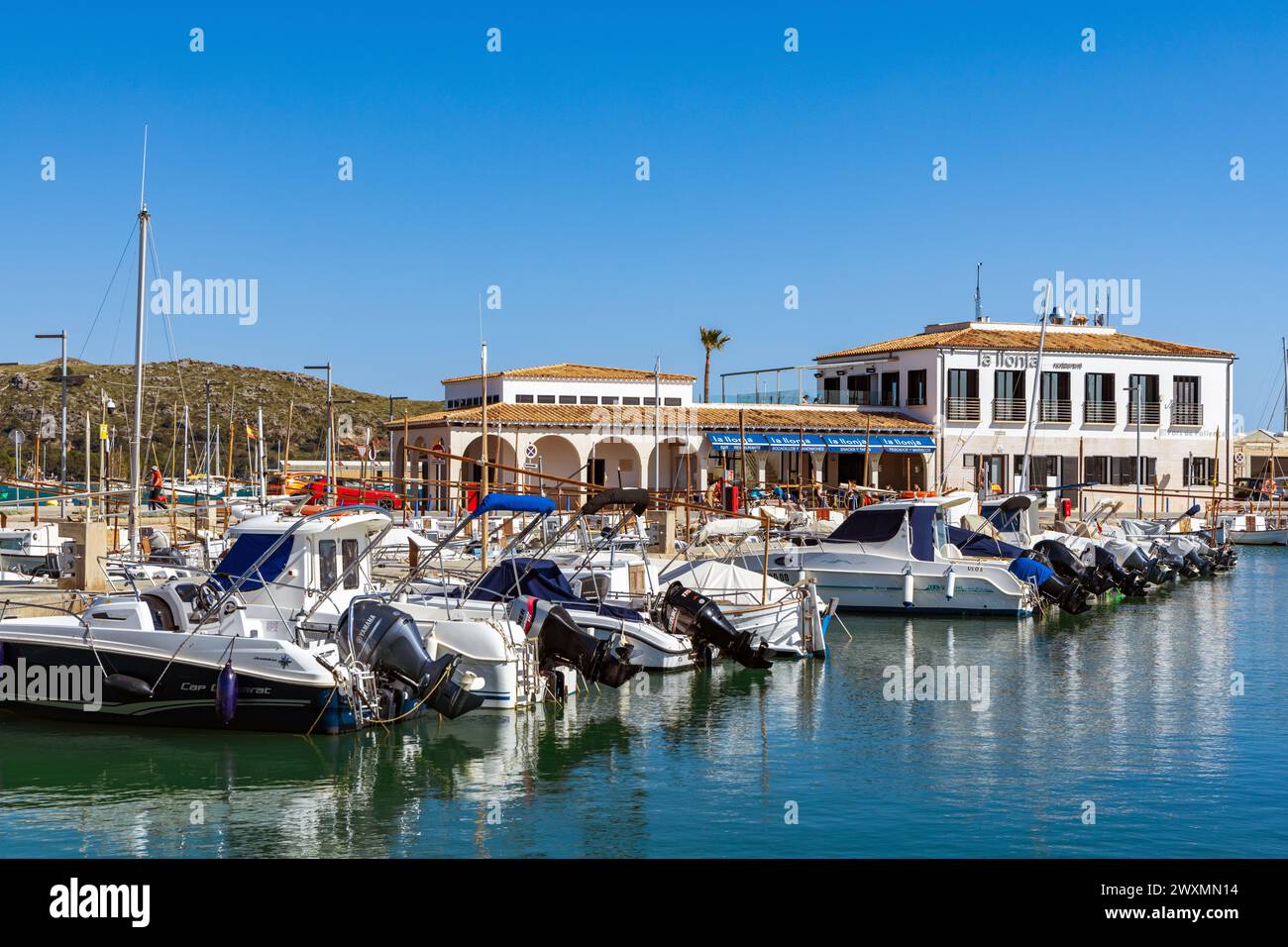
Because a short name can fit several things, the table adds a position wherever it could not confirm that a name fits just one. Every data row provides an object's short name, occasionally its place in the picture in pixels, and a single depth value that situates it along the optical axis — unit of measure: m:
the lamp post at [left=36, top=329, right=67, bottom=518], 39.58
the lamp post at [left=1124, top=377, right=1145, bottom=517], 65.81
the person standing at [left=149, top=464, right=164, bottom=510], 40.84
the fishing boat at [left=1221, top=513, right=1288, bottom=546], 63.25
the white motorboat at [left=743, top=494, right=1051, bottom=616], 34.50
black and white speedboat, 18.39
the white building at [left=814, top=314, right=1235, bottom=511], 63.59
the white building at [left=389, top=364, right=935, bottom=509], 56.22
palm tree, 84.56
